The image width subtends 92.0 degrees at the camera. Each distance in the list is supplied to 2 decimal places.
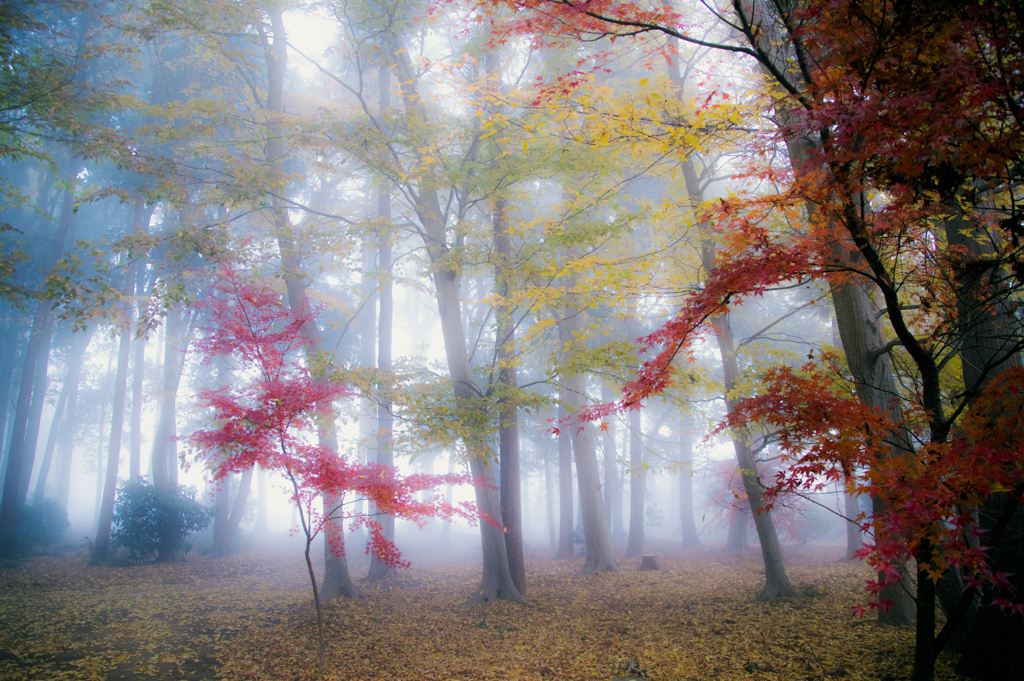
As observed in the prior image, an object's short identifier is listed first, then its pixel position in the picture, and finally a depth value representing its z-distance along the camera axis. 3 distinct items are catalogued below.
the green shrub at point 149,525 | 12.88
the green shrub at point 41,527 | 14.02
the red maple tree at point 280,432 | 5.59
